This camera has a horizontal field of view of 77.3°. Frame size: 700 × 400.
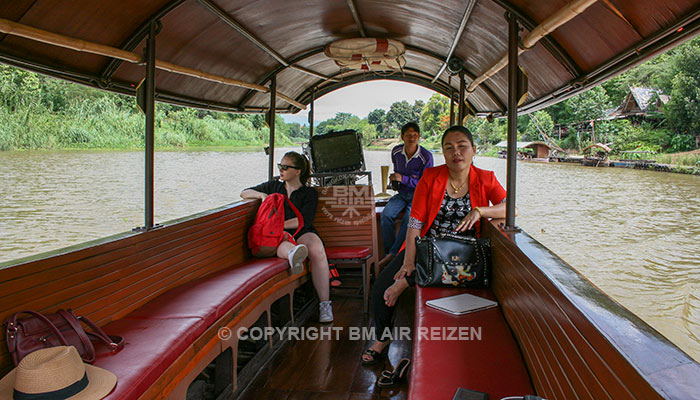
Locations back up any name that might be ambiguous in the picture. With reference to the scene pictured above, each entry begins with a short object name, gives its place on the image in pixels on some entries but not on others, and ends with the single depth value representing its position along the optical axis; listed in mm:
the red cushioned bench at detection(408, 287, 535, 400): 1552
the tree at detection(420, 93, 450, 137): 25216
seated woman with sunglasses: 3625
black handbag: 2541
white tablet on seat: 2230
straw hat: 1344
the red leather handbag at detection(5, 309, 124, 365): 1572
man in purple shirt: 4492
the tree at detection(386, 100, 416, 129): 23891
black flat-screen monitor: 5680
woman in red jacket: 2729
